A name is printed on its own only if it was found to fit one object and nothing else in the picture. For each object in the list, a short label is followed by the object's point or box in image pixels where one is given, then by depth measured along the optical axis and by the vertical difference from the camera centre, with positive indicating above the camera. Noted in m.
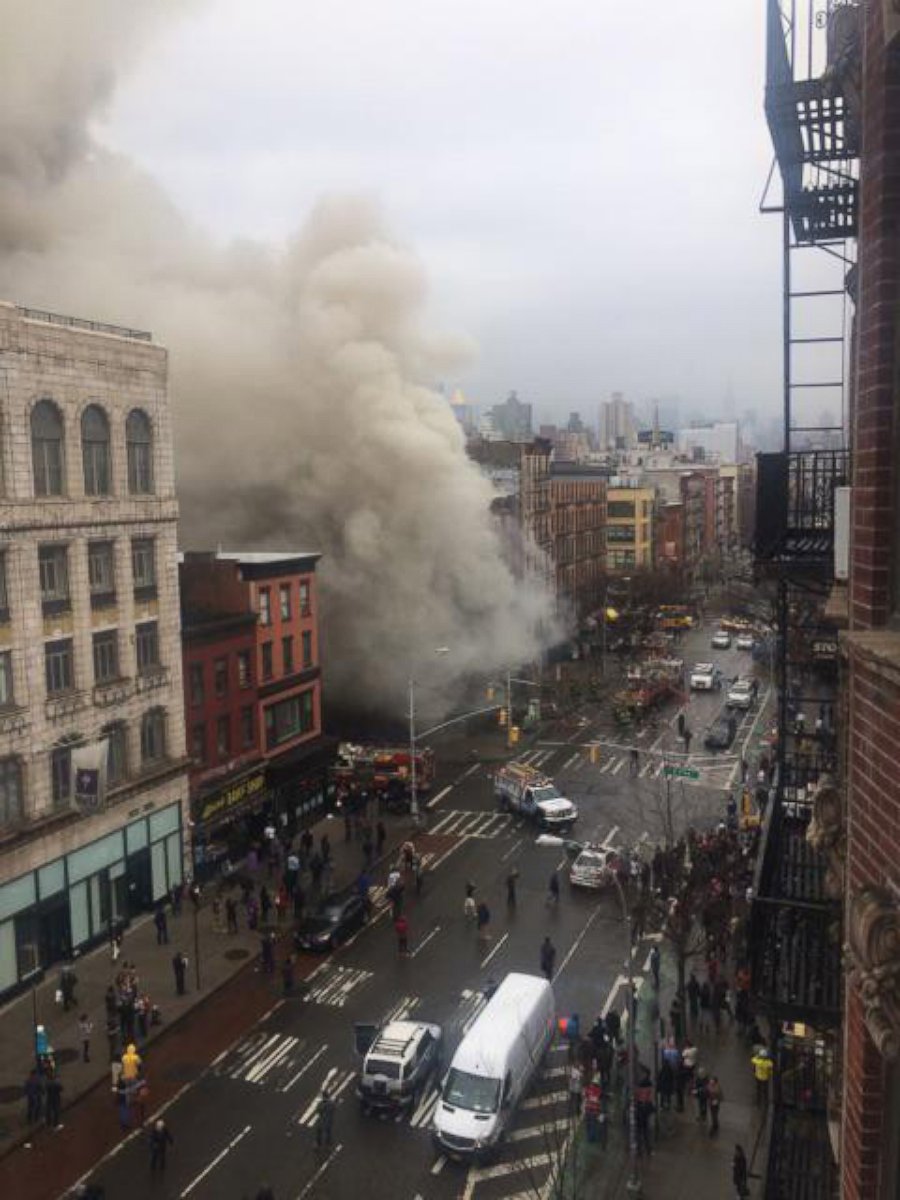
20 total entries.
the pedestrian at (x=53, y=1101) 17.19 -9.48
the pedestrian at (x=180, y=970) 21.83 -9.36
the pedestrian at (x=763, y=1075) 17.58 -9.55
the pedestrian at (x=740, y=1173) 14.31 -9.05
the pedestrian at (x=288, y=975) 21.73 -9.51
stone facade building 22.34 -3.00
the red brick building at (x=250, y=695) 30.53 -5.92
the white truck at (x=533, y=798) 32.91 -9.48
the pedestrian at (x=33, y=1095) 17.23 -9.33
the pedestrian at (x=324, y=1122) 16.33 -9.35
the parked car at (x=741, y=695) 49.78 -9.53
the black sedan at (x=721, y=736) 42.66 -9.74
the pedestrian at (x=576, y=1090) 17.08 -9.45
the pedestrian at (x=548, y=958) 21.78 -9.29
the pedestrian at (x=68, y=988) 21.31 -9.45
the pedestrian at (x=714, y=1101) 16.70 -9.43
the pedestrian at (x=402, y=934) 23.70 -9.53
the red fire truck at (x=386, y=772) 36.94 -9.35
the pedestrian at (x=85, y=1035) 19.36 -9.50
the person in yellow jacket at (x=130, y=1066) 17.58 -9.07
